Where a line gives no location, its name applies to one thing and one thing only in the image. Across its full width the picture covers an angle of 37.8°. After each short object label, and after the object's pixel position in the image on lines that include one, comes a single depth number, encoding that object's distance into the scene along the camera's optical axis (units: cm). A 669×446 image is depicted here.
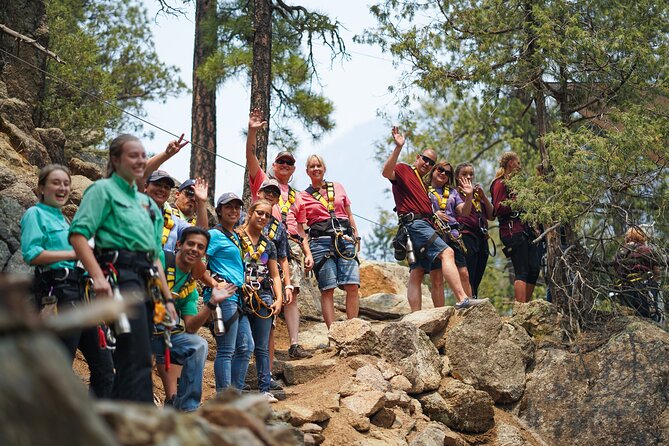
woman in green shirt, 561
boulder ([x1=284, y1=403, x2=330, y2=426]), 857
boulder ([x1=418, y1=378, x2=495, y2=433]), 1046
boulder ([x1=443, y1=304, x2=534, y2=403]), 1132
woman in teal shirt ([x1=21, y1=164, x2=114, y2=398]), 648
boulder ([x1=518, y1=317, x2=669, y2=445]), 1139
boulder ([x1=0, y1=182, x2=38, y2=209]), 1055
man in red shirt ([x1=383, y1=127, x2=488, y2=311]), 1103
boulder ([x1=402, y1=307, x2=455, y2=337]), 1123
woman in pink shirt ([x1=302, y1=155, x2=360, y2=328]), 1056
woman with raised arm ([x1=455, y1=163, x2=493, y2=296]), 1151
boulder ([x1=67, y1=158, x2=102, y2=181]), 1314
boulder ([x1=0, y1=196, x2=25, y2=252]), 1011
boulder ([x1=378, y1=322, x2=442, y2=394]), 1047
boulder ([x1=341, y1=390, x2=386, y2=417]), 928
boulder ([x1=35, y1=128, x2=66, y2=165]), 1341
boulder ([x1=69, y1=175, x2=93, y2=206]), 1177
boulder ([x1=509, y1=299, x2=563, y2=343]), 1227
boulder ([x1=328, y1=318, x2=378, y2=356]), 1052
